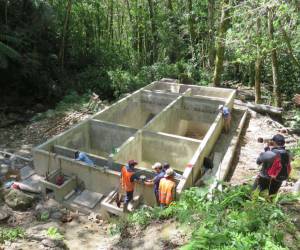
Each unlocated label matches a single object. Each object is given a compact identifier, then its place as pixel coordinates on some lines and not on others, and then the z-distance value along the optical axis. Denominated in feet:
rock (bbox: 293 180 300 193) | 22.22
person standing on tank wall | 40.29
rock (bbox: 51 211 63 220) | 26.86
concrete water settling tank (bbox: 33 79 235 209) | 28.91
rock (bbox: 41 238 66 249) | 18.49
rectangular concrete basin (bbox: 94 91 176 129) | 43.73
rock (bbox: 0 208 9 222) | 24.99
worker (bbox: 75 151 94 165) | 29.50
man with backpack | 20.56
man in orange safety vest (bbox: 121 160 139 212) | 25.14
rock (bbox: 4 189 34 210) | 27.63
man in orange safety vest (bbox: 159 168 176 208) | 23.34
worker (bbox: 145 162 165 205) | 24.39
